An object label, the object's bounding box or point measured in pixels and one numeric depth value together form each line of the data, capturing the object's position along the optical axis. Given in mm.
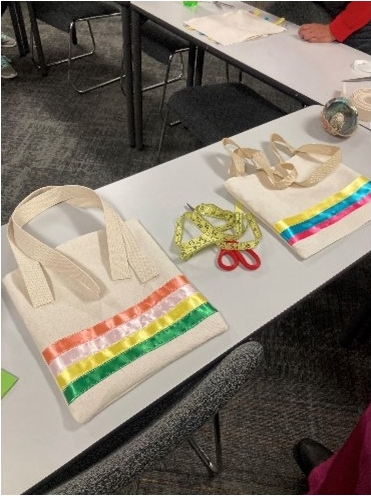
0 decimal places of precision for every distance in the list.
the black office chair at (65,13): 2451
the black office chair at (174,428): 502
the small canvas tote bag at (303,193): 921
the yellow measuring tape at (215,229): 865
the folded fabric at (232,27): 1660
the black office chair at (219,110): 1659
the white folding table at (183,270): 607
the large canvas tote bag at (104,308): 663
